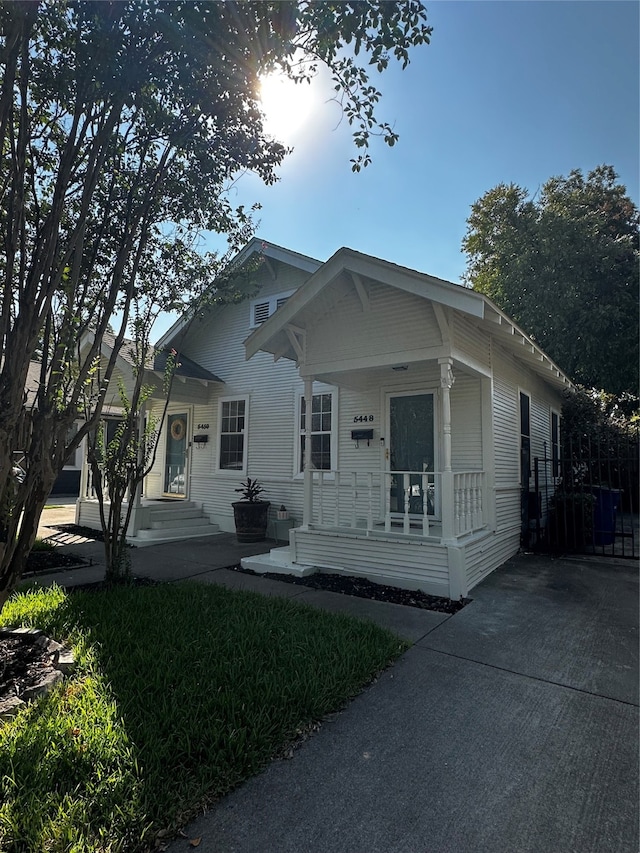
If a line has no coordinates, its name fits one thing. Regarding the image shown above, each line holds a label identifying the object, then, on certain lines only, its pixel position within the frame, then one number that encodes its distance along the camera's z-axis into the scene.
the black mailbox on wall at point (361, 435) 7.82
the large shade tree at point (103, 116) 2.80
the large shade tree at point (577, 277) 13.84
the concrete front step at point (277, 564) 6.21
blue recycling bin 8.23
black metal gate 7.78
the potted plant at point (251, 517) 8.80
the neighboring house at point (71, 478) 18.61
